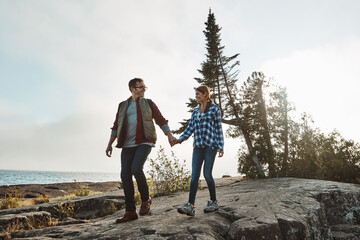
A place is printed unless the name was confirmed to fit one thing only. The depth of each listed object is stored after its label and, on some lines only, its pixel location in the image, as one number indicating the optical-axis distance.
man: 4.20
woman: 4.11
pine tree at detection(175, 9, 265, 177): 15.98
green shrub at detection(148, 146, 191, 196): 8.16
